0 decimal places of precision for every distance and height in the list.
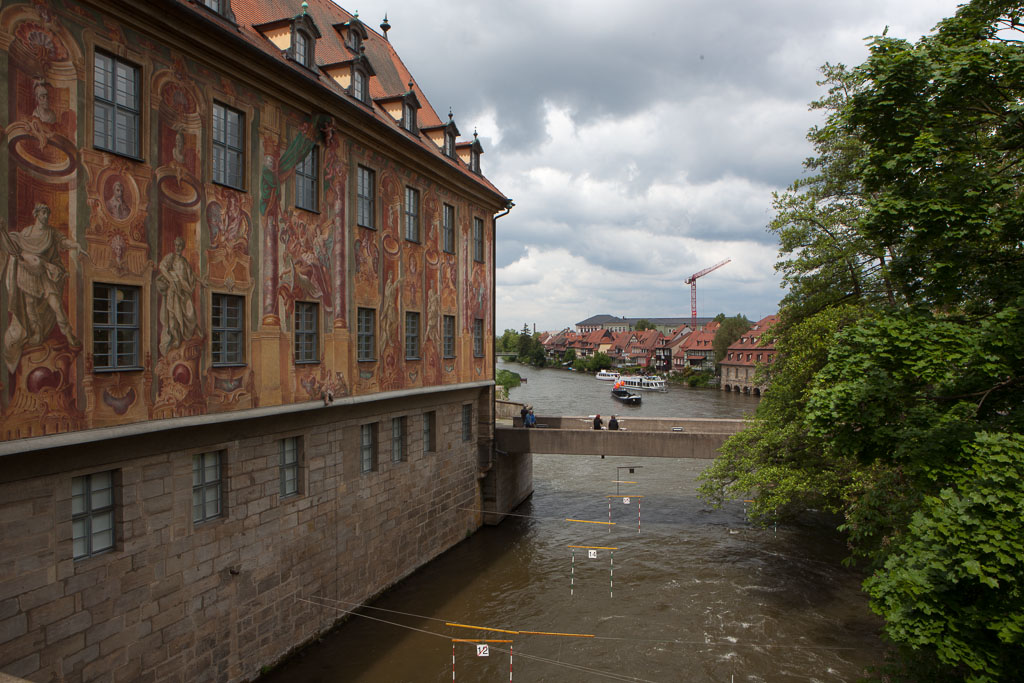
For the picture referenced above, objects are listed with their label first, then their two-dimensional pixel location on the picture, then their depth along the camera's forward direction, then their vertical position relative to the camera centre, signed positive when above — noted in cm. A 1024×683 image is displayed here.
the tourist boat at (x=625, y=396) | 6894 -555
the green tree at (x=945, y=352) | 687 -10
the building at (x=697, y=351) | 10706 -97
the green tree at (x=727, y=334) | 9131 +154
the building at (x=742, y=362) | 8019 -220
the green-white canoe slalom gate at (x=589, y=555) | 1787 -632
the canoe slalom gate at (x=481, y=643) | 1113 -590
